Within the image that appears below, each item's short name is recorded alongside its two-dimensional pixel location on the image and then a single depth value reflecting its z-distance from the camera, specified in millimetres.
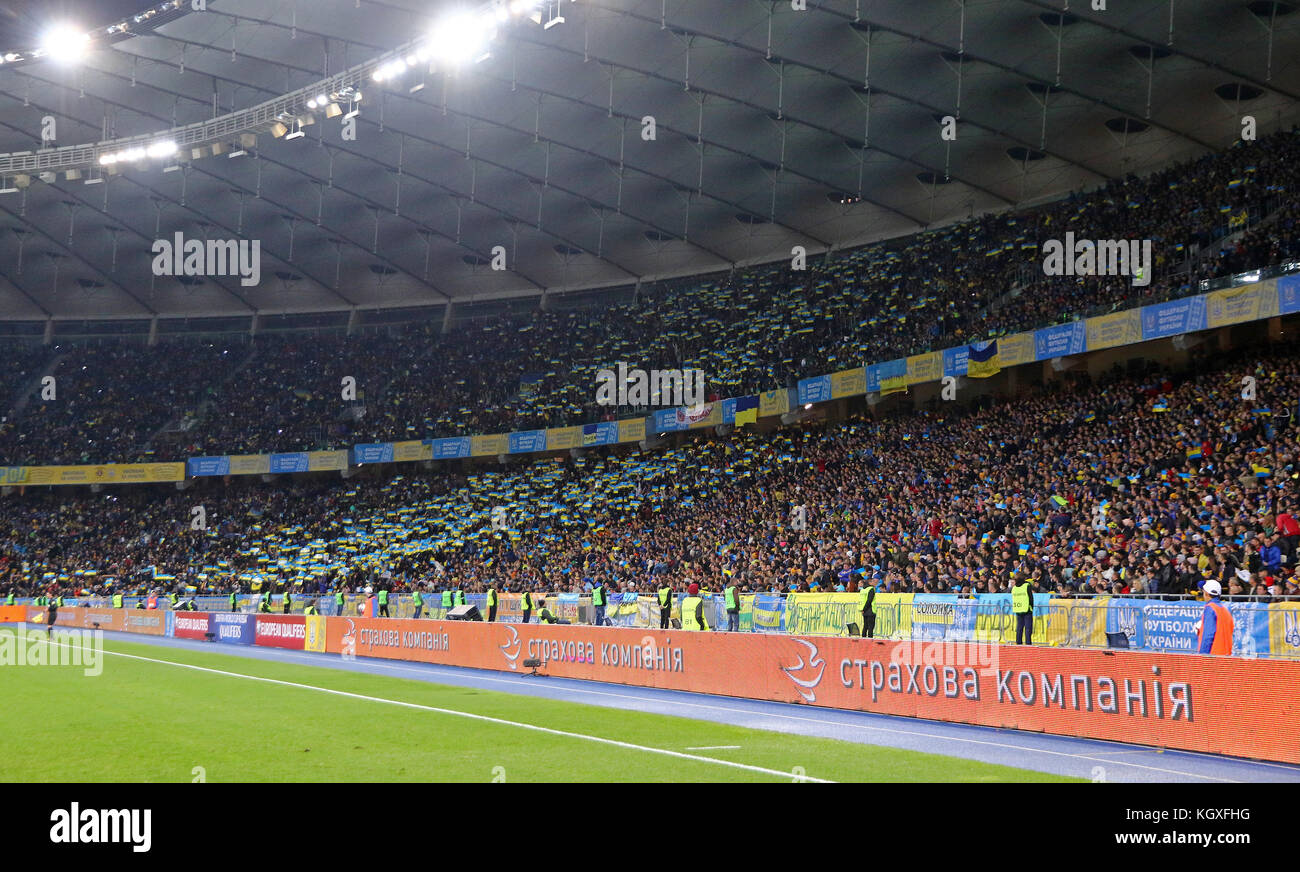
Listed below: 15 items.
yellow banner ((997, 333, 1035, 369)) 33125
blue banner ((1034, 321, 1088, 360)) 31833
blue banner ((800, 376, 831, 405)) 39188
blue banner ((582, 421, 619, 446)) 45906
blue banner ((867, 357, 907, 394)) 36812
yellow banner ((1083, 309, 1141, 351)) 30422
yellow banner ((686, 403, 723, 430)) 42344
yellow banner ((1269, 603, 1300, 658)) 17219
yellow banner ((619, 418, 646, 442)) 45125
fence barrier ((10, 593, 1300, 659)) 17938
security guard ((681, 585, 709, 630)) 24297
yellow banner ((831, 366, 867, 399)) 38000
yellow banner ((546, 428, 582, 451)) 47094
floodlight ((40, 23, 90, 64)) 33778
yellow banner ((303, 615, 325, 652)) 32156
